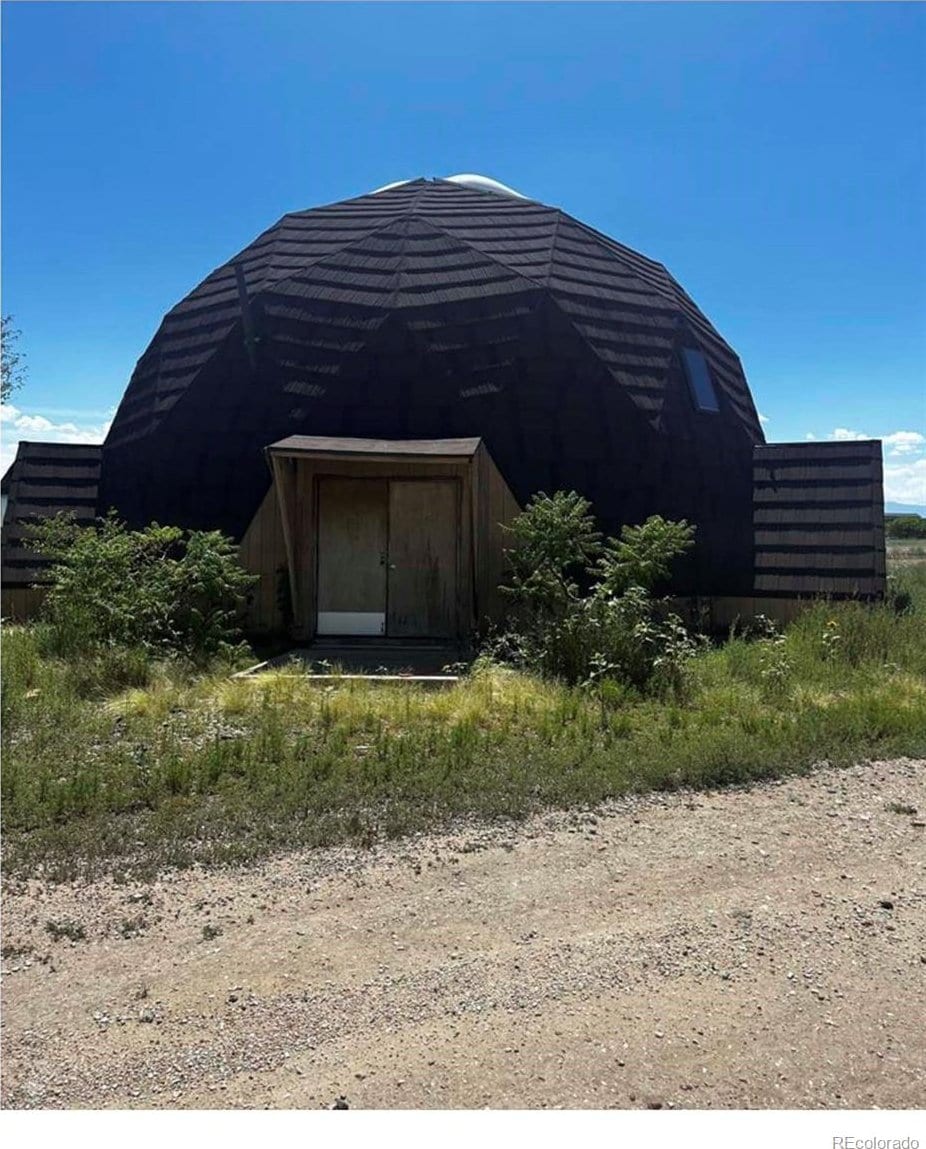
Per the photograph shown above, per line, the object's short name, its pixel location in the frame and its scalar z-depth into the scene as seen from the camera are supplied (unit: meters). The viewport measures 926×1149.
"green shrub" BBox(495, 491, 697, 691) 8.05
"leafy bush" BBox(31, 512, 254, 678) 8.70
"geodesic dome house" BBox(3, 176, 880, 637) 11.55
